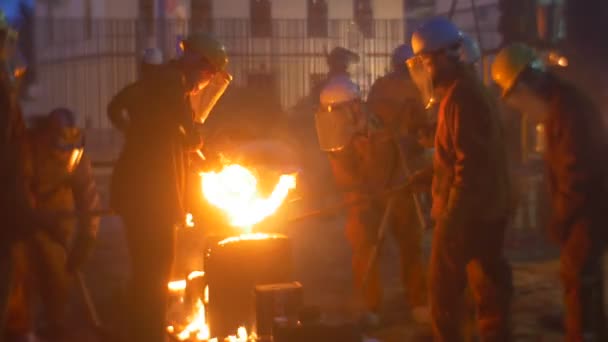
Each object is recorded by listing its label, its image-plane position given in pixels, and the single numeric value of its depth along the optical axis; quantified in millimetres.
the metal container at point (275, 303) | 5582
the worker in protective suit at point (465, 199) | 5102
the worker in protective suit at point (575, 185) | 5082
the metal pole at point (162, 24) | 18281
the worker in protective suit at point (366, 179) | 6977
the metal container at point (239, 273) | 5848
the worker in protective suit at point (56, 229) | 6074
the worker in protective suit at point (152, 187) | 5258
